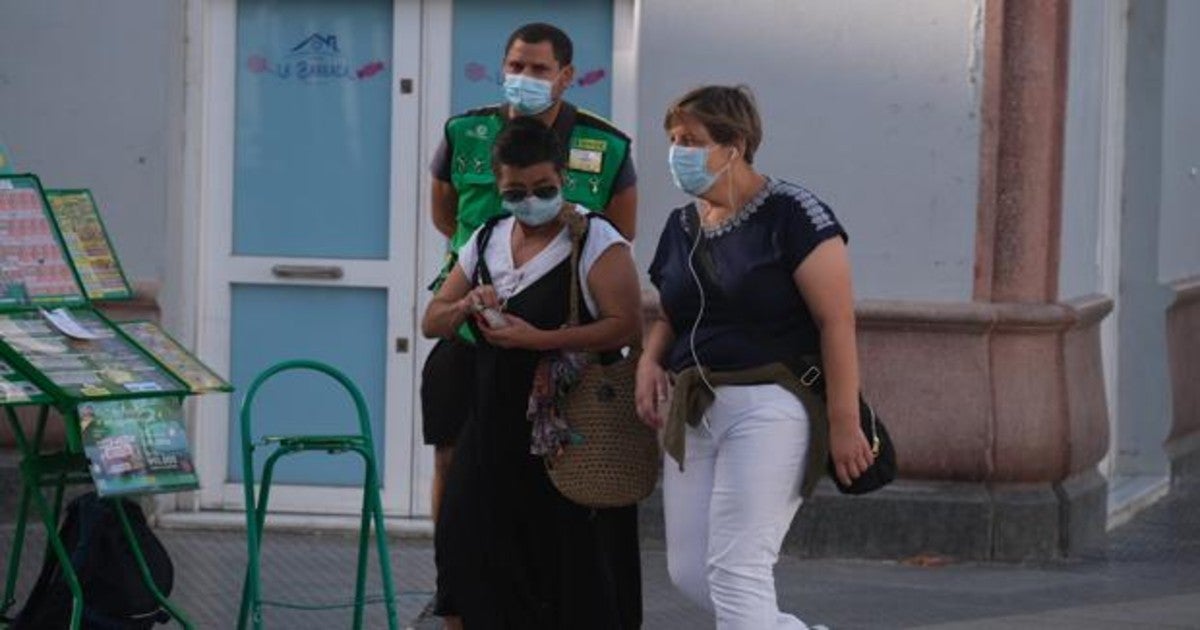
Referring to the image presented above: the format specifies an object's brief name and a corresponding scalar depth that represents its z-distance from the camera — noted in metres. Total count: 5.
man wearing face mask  15.30
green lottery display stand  13.70
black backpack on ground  14.54
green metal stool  14.19
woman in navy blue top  13.23
